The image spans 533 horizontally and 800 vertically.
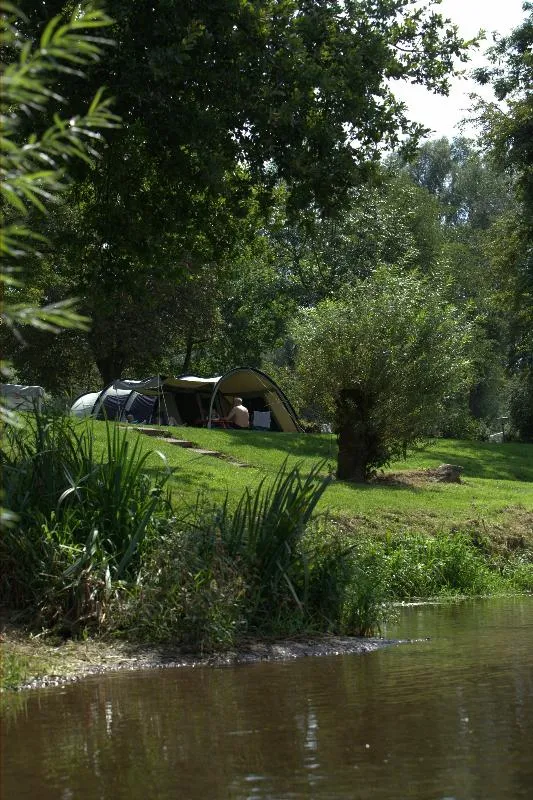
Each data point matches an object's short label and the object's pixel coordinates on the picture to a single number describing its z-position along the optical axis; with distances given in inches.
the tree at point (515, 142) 1327.0
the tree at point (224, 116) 630.5
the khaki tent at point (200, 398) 1450.5
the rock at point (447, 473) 989.2
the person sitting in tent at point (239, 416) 1343.5
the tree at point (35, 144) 134.4
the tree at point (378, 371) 909.2
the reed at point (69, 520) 388.8
